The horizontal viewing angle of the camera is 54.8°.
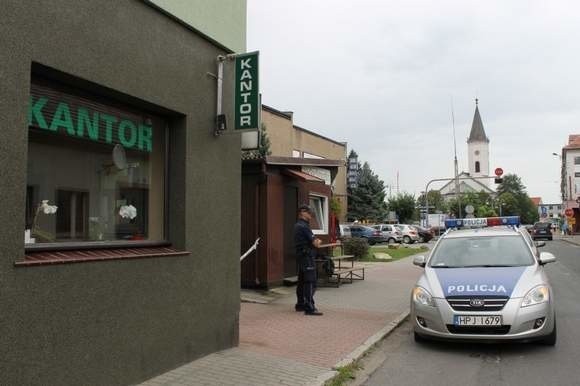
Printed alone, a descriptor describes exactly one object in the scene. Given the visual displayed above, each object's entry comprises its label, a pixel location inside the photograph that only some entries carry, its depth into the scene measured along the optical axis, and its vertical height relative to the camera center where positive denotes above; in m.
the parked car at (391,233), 41.59 -0.46
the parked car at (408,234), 41.91 -0.54
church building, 123.12 +16.85
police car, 6.95 -0.92
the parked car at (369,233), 40.84 -0.44
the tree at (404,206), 74.62 +2.78
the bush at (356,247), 22.03 -0.78
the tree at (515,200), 114.81 +5.77
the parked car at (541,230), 48.28 -0.34
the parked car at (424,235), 45.10 -0.66
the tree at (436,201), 101.00 +4.89
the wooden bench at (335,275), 13.88 -1.24
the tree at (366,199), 59.62 +3.00
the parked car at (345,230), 36.21 -0.19
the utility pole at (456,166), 43.65 +4.79
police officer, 9.71 -0.54
